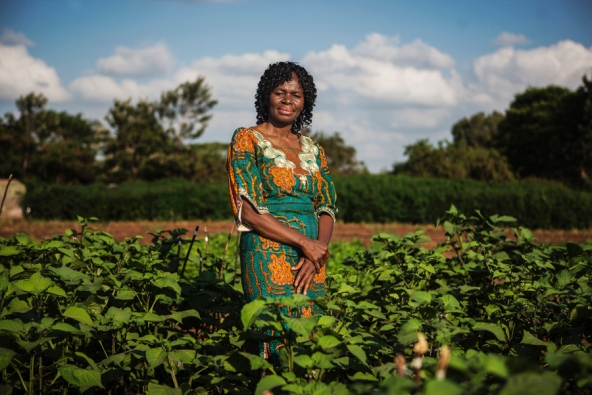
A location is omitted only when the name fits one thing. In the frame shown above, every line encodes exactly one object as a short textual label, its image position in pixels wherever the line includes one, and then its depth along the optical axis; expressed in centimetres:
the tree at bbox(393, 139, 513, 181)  3662
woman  334
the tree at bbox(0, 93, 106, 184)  4081
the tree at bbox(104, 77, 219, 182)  4209
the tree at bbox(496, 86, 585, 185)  4162
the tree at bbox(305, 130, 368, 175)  5391
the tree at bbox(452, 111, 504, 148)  7881
